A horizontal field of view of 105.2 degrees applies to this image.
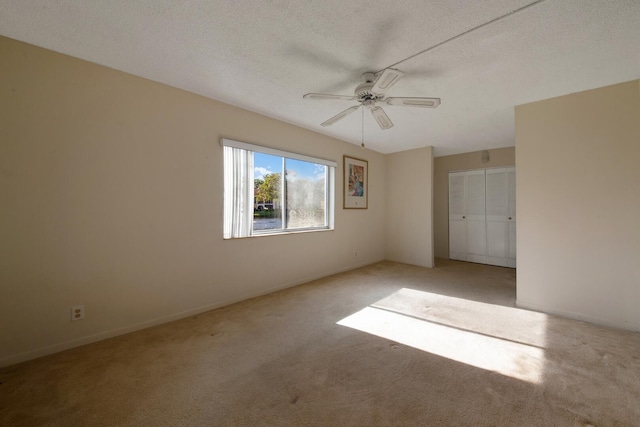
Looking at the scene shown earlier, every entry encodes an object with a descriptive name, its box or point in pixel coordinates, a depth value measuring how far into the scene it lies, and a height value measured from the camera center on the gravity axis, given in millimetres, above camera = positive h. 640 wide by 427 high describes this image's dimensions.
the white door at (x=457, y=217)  5453 -69
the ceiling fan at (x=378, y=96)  1834 +1015
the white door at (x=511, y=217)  4801 -73
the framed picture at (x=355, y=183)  4598 +609
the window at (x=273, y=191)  3068 +344
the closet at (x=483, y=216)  4879 -47
